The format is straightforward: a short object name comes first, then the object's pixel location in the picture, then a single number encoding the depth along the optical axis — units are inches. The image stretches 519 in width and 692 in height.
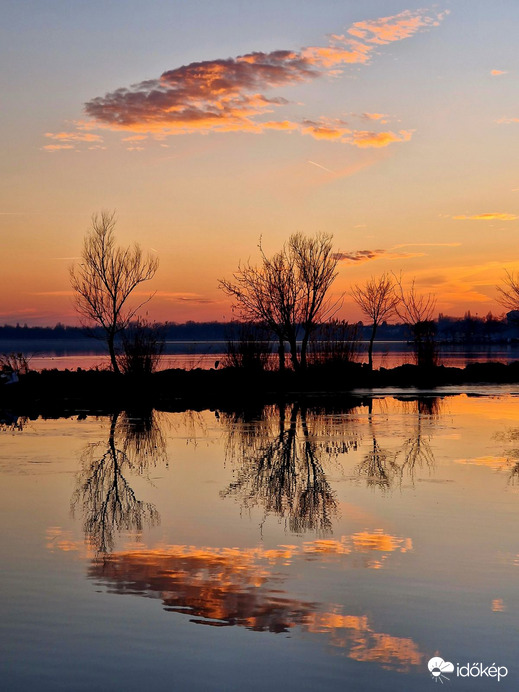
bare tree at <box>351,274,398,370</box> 1814.7
